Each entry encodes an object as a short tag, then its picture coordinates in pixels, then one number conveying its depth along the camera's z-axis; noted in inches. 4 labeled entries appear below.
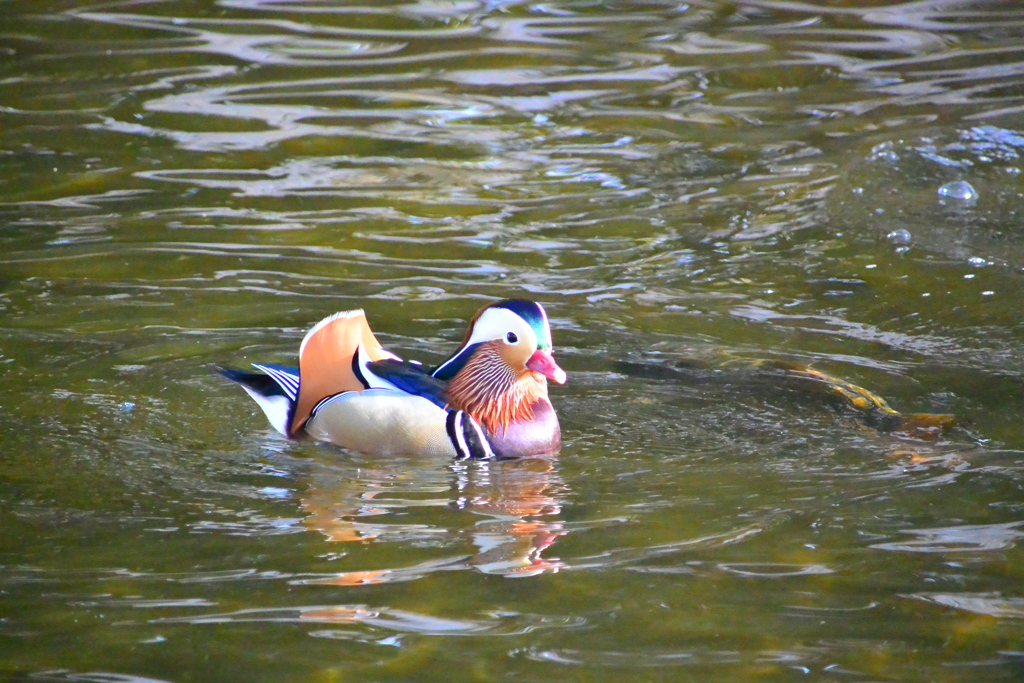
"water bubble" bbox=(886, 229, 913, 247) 668.7
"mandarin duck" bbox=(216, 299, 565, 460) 446.9
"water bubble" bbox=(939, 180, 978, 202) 733.9
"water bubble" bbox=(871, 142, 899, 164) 784.3
